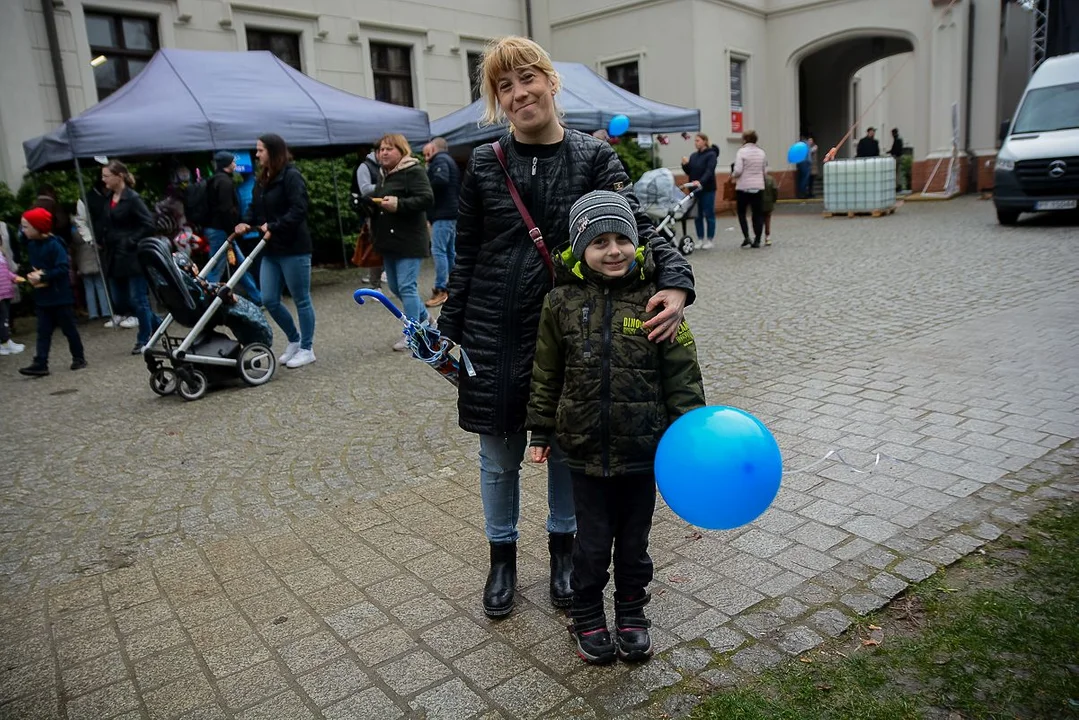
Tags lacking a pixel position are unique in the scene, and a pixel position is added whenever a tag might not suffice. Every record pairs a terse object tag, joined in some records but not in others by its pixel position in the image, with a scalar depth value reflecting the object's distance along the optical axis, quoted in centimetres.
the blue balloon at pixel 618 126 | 1416
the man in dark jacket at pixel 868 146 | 2702
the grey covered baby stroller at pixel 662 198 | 1268
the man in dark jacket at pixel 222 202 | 1008
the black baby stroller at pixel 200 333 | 659
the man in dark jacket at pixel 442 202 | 991
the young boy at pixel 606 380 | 253
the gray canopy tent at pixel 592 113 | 1417
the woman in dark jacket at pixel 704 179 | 1388
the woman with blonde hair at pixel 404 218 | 739
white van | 1272
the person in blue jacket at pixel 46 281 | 793
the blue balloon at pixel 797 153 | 1184
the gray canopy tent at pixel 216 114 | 975
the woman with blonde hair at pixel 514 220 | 277
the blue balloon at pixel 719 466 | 237
